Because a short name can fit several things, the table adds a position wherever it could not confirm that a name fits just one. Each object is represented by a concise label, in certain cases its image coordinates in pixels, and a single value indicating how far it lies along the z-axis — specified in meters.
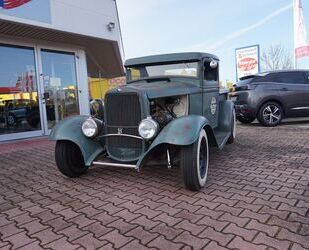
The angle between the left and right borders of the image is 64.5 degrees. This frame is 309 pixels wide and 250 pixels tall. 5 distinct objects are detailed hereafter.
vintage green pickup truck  2.88
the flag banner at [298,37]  12.84
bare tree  30.38
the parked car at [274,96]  7.36
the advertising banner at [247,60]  14.66
